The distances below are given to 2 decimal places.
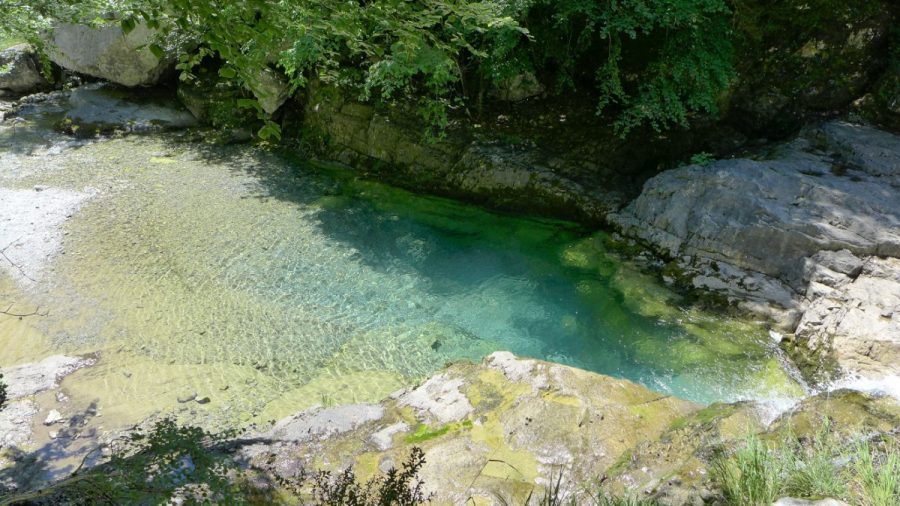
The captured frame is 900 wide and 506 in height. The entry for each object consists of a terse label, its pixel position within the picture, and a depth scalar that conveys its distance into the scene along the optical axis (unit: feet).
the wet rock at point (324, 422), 16.16
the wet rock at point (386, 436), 15.51
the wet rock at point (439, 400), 16.74
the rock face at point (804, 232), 20.65
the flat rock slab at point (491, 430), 14.32
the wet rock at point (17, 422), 17.86
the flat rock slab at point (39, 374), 20.04
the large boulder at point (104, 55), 44.52
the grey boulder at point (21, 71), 47.98
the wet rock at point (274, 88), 40.22
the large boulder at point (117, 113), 43.37
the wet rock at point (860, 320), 19.07
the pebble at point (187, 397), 19.71
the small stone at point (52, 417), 18.72
